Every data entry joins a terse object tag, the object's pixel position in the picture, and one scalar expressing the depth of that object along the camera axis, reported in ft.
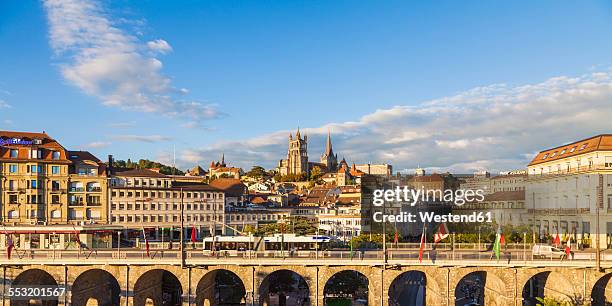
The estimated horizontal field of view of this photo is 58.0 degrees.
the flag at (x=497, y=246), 191.38
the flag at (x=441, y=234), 209.97
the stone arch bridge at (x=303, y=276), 196.03
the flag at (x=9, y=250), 204.06
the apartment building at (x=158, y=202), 355.15
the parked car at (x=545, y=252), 203.76
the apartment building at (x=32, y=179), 324.19
